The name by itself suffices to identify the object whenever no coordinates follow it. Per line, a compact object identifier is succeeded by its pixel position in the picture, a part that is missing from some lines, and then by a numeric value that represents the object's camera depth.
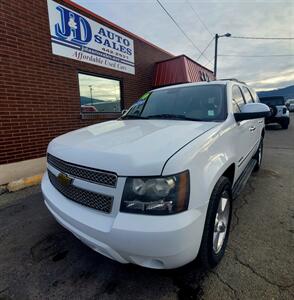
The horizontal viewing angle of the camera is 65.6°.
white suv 1.52
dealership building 4.63
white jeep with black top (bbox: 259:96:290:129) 13.20
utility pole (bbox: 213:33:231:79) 18.71
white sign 5.53
